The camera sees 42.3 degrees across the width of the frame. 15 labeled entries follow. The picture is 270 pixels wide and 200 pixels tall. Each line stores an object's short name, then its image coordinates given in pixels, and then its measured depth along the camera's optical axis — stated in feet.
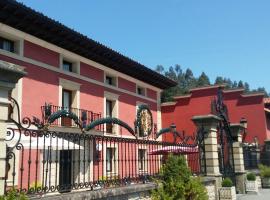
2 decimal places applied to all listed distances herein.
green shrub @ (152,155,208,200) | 27.76
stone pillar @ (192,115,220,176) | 39.99
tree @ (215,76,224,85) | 335.06
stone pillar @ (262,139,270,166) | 77.30
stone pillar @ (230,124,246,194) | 50.98
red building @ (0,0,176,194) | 48.60
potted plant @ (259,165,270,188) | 66.39
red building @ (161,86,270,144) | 87.86
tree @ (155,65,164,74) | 371.02
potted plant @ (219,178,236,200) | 39.40
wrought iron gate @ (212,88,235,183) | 46.88
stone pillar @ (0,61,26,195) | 16.57
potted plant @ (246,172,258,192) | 51.65
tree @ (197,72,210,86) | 267.06
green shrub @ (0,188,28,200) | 14.63
